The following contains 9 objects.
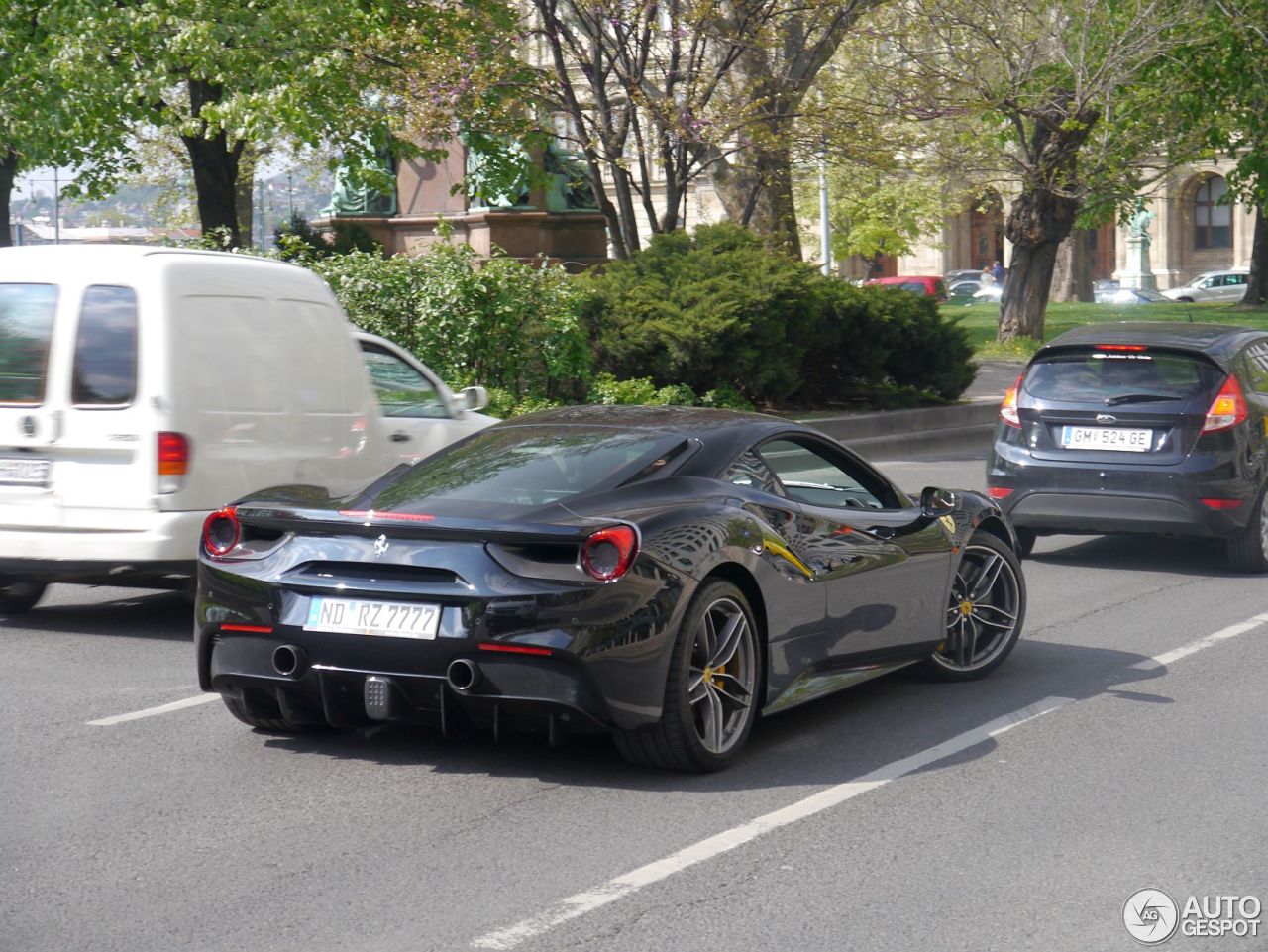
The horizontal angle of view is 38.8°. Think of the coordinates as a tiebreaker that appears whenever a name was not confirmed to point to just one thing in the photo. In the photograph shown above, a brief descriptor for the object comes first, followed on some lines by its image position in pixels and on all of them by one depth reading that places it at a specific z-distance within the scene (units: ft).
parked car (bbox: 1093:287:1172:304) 188.81
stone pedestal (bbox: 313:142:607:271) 81.05
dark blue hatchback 36.14
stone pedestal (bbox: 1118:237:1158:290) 233.12
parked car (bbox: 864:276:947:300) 184.88
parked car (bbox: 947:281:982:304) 210.79
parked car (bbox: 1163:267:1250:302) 201.16
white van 28.86
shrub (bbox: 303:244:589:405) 58.49
